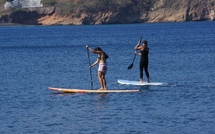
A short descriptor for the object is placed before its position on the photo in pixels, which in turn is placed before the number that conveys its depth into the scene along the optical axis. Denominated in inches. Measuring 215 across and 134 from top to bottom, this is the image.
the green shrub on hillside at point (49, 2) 7431.1
